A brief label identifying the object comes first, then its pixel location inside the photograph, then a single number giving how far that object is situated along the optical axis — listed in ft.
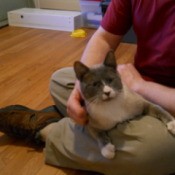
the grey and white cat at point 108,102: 2.85
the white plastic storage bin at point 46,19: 9.83
